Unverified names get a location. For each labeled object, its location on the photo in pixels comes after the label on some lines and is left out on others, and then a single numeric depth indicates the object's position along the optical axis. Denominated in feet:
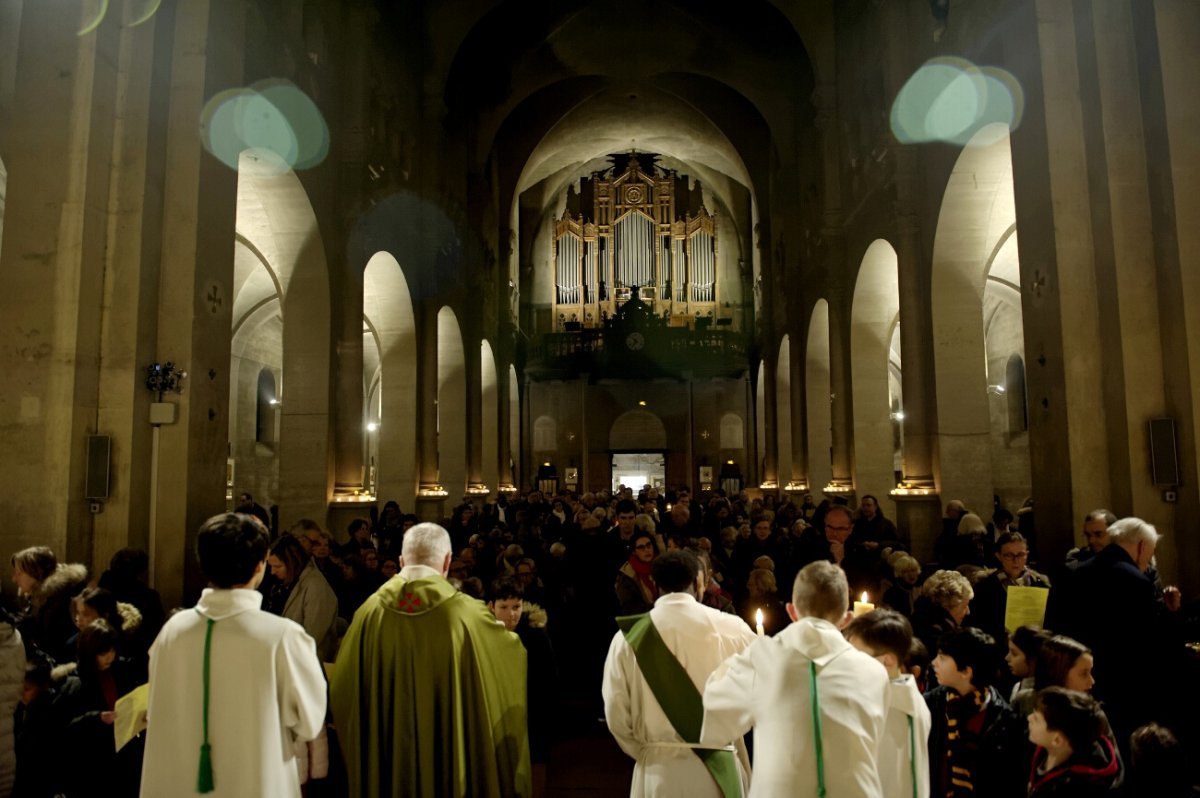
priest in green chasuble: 11.88
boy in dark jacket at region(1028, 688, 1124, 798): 9.00
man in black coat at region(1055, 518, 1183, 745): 14.30
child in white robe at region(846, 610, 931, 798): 9.52
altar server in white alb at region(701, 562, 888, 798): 8.99
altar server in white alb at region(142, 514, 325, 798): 9.07
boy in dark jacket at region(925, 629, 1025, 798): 11.07
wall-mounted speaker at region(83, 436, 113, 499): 22.67
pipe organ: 103.91
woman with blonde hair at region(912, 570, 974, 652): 15.30
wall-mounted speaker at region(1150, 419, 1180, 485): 21.09
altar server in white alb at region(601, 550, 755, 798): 10.89
